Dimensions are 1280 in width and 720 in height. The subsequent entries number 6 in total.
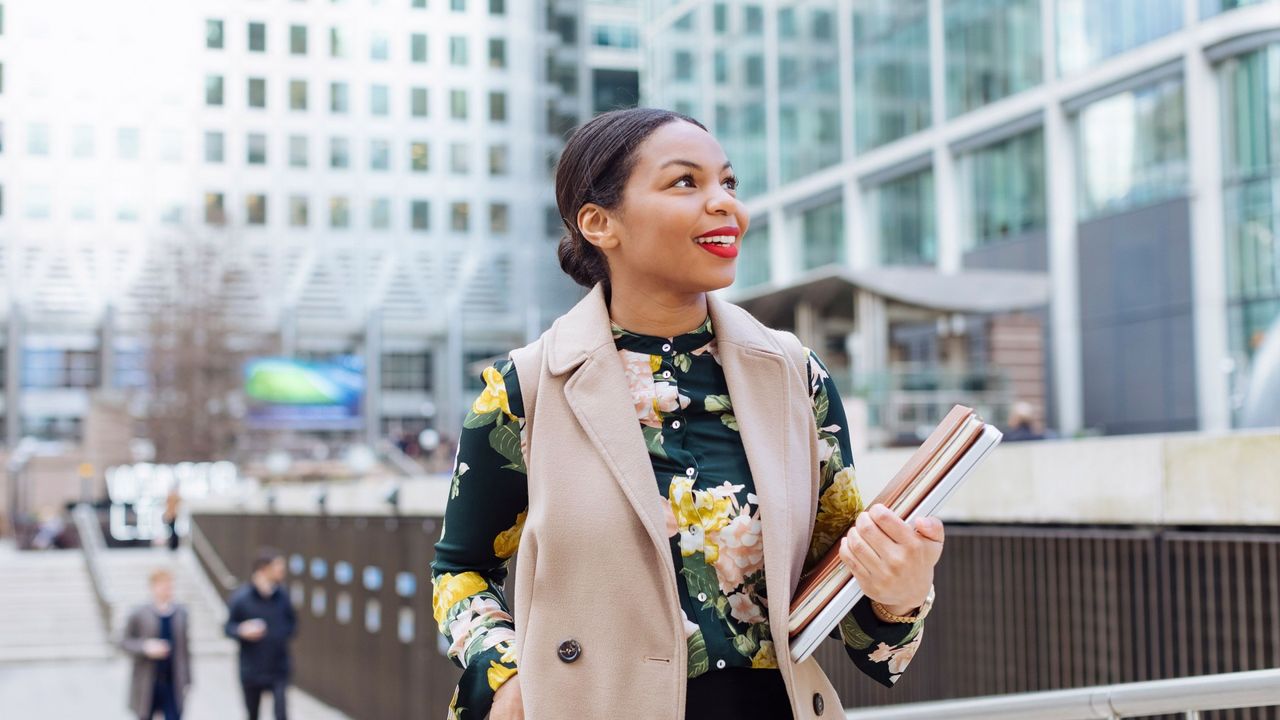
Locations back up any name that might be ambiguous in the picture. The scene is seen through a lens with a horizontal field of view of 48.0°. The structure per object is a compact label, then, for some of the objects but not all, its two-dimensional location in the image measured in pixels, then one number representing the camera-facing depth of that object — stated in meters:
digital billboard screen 46.12
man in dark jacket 12.58
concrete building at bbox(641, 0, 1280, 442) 26.42
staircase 23.89
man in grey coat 12.58
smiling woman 1.86
